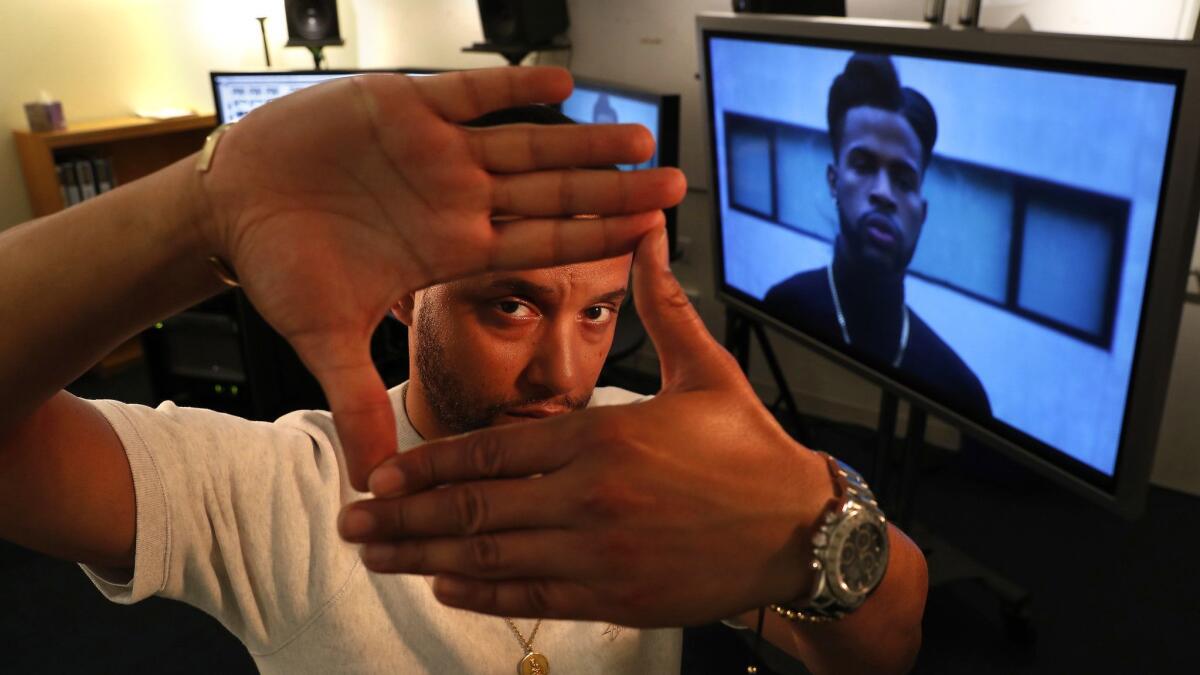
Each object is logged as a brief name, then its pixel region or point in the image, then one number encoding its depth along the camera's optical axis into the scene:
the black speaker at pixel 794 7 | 2.69
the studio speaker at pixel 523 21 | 3.47
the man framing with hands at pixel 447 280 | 0.58
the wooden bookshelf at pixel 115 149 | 3.66
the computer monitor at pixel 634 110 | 2.69
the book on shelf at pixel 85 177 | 3.79
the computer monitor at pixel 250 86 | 3.22
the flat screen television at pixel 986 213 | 1.35
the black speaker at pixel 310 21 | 3.97
